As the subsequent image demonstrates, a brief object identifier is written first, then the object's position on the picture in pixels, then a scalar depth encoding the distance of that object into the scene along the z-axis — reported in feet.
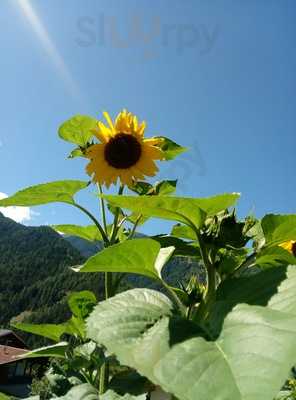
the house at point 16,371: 169.27
